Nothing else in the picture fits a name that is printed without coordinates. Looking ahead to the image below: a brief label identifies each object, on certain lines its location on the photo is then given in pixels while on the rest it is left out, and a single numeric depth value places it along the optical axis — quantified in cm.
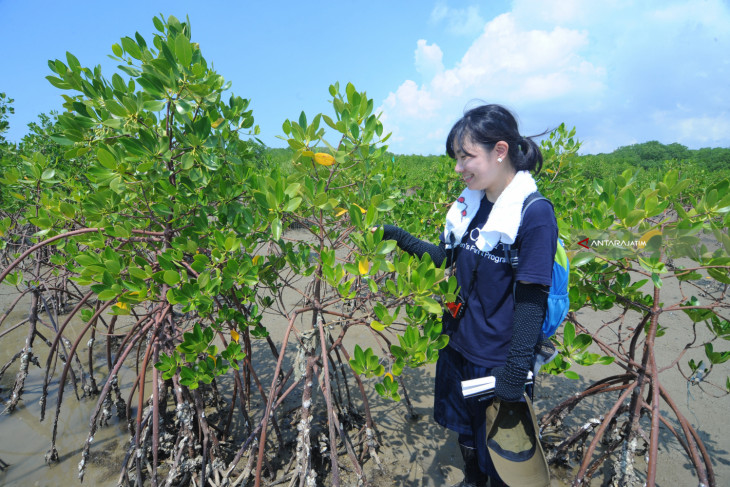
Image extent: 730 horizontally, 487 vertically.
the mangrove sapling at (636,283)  126
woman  124
